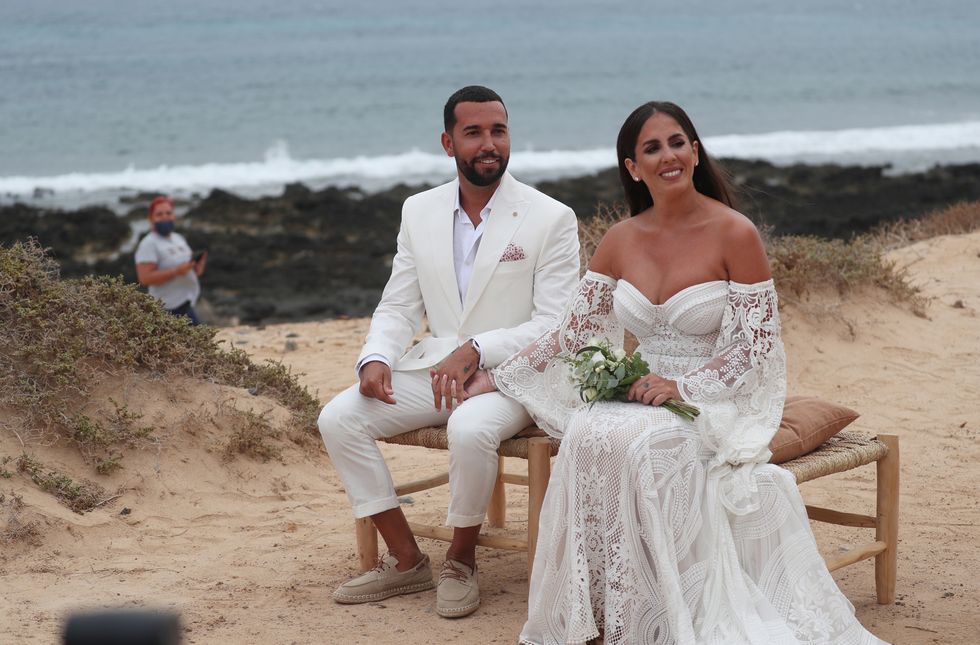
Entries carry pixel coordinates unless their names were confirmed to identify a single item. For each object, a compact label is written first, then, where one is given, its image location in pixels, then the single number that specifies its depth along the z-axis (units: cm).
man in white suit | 454
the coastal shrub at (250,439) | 634
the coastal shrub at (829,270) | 857
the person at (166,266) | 979
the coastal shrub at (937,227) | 1180
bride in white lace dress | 383
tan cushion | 425
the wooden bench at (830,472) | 431
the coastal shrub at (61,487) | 562
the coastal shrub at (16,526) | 522
